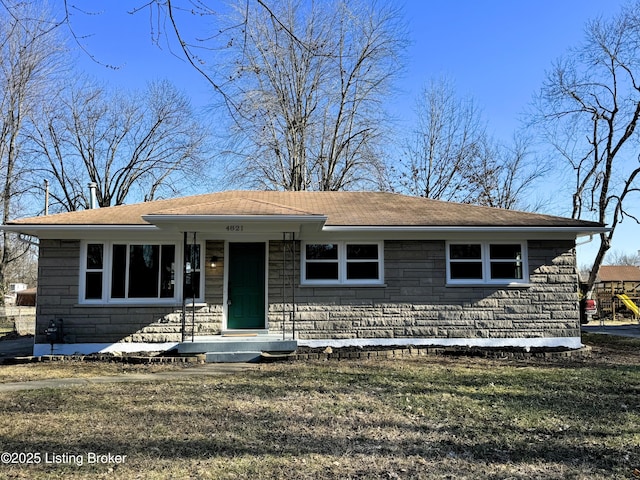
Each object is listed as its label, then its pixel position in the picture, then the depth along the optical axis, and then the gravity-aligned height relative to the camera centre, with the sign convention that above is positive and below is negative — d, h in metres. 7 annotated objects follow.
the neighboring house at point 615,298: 25.22 -0.97
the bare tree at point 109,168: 32.22 +7.50
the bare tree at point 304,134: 24.47 +7.79
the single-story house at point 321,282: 10.62 -0.07
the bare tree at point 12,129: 23.27 +7.97
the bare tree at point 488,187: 29.81 +5.85
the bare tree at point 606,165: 21.08 +5.42
